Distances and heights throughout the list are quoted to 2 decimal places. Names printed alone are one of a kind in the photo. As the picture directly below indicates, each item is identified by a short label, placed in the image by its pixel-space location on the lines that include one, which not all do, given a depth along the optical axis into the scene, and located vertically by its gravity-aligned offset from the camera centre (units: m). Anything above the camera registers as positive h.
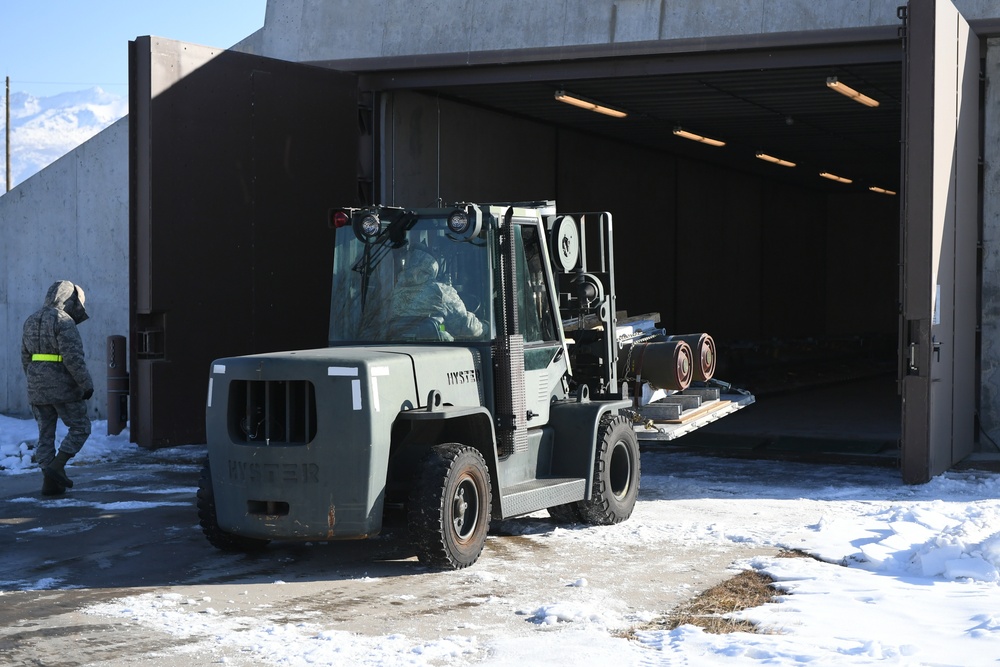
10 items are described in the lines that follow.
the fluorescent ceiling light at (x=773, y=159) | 27.23 +3.49
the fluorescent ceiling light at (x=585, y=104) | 17.78 +3.18
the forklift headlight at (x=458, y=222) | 8.39 +0.64
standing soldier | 10.76 -0.48
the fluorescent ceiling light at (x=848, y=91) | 15.96 +3.07
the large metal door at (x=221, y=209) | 13.64 +1.25
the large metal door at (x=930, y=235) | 11.30 +0.75
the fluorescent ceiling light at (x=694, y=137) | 22.13 +3.34
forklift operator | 8.61 +0.09
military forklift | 7.64 -0.54
